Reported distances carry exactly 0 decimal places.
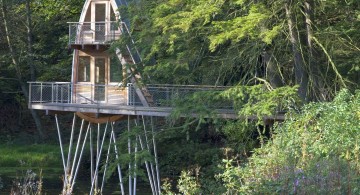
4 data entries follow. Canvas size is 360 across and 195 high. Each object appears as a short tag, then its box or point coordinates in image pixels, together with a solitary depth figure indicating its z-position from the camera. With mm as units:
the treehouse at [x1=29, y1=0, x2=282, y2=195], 25375
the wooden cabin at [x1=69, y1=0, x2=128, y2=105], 28438
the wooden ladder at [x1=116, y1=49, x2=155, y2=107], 24266
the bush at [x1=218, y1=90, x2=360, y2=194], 9719
